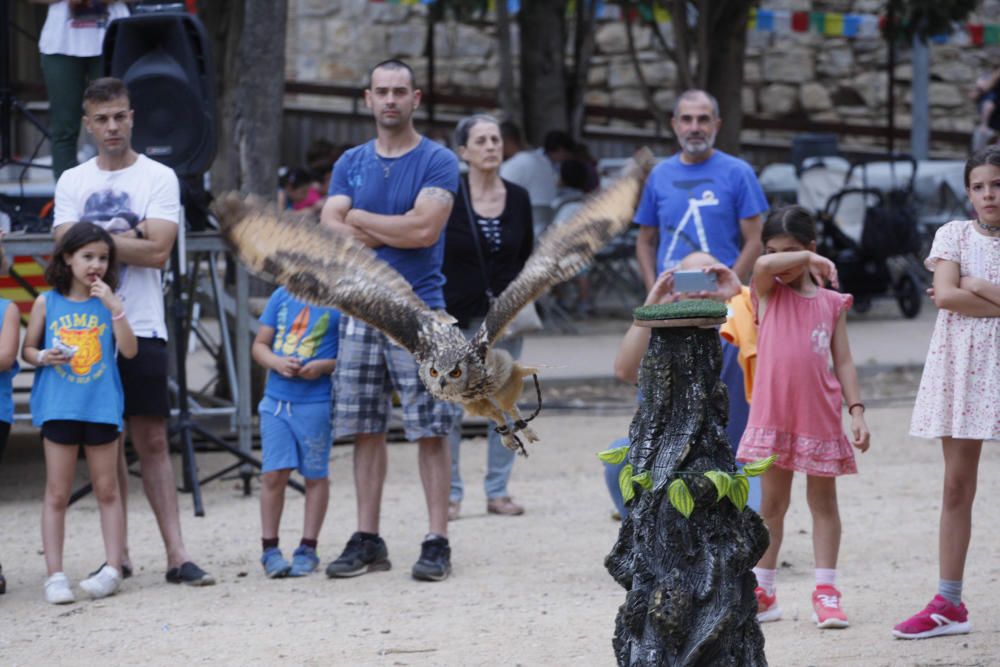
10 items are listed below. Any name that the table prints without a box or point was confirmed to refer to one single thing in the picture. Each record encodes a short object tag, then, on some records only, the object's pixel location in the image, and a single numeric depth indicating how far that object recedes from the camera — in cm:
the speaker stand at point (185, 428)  1483
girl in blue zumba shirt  1154
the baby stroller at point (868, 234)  2810
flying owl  1040
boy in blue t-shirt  1236
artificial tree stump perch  724
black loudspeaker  1487
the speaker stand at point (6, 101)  1767
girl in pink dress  1016
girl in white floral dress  968
